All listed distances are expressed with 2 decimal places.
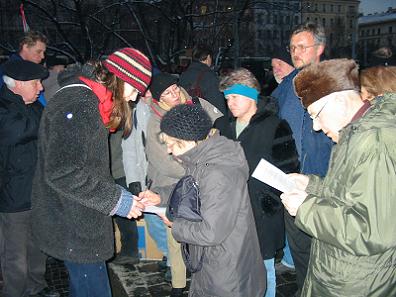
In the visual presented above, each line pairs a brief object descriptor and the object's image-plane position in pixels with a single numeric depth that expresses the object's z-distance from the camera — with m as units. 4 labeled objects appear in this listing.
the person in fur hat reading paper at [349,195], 1.65
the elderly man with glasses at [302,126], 3.24
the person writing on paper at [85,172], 2.25
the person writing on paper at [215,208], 2.26
